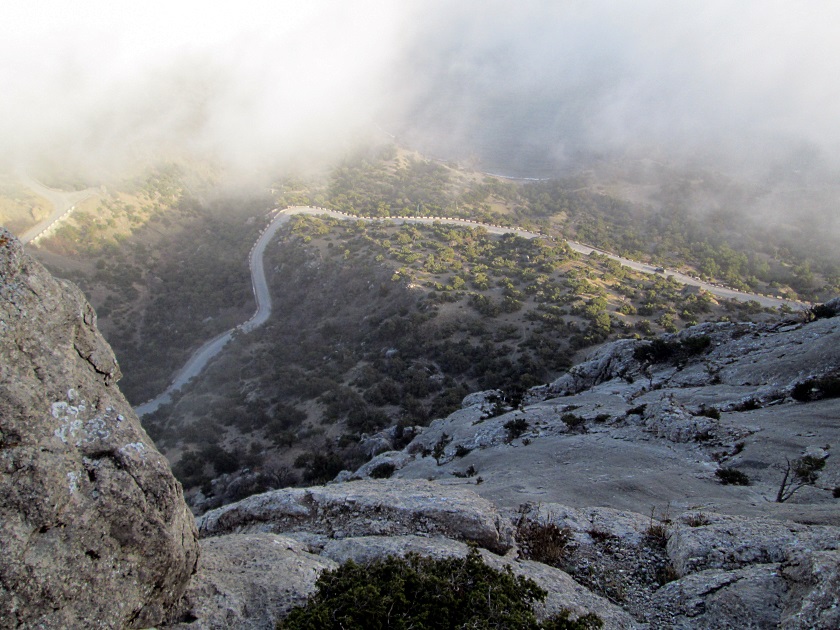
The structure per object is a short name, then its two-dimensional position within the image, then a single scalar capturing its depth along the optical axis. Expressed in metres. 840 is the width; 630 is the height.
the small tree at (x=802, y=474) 11.52
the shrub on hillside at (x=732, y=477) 12.60
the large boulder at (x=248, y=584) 6.26
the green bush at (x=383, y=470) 19.81
